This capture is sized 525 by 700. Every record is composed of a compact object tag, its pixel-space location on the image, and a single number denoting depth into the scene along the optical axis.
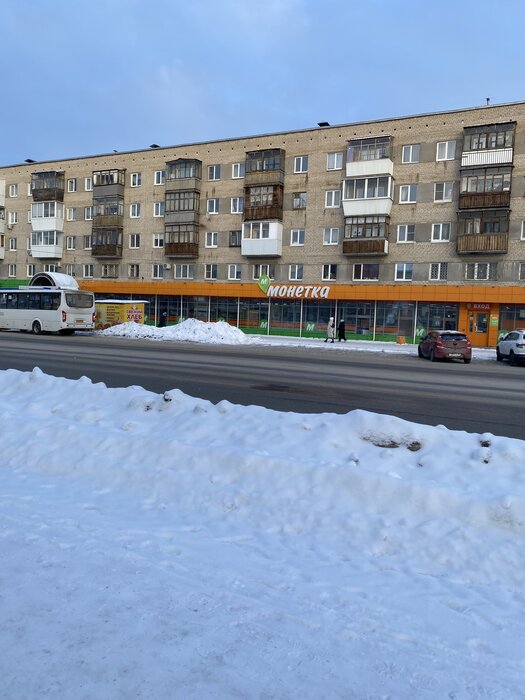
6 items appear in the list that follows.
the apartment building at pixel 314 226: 33.94
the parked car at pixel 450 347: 22.69
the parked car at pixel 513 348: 22.73
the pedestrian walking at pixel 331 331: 33.06
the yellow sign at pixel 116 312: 37.00
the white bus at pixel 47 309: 31.17
